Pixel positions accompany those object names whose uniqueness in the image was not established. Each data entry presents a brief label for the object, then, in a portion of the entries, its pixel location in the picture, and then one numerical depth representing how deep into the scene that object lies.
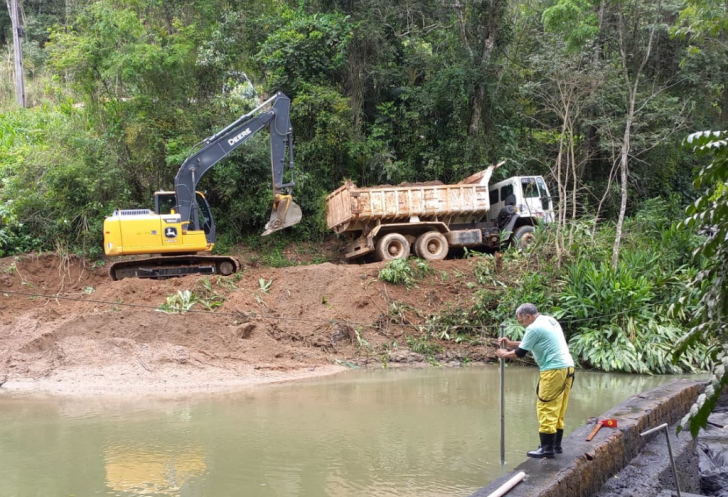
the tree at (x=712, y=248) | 2.82
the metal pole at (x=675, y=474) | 6.19
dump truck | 18.38
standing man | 6.34
